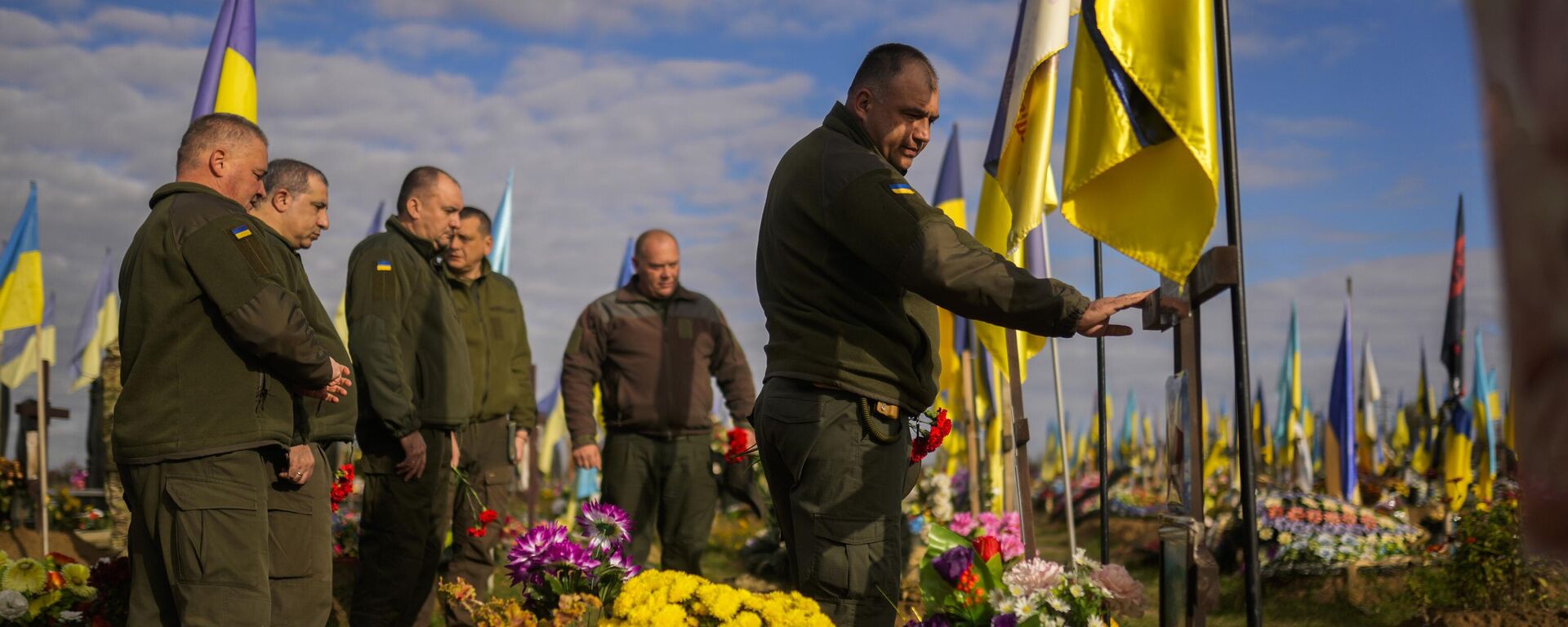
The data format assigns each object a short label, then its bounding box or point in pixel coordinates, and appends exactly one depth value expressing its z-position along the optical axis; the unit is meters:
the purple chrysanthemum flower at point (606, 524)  4.92
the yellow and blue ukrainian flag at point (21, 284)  9.93
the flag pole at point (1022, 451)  4.80
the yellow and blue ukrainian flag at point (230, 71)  6.03
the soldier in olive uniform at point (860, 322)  2.89
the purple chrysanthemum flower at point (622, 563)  4.77
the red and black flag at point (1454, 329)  12.54
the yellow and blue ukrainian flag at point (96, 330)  19.73
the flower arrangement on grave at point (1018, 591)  4.38
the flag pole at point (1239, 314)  2.97
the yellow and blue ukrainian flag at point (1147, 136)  3.65
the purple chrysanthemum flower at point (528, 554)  4.73
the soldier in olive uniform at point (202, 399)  3.27
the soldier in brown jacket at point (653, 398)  6.54
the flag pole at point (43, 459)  8.22
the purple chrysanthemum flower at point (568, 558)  4.71
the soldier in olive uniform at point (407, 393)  5.11
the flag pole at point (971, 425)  9.48
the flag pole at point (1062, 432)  5.84
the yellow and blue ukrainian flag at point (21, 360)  16.33
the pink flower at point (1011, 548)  6.38
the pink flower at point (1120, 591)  4.49
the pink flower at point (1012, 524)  7.16
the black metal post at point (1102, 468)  4.95
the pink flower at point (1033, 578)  4.45
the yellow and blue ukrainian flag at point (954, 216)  9.66
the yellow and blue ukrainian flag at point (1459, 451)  11.48
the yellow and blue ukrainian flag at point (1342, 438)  13.91
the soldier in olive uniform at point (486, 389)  6.19
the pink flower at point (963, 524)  7.23
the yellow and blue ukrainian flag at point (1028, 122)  5.03
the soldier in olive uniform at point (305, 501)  3.62
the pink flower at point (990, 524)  7.19
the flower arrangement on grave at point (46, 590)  5.08
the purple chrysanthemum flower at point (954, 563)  4.81
